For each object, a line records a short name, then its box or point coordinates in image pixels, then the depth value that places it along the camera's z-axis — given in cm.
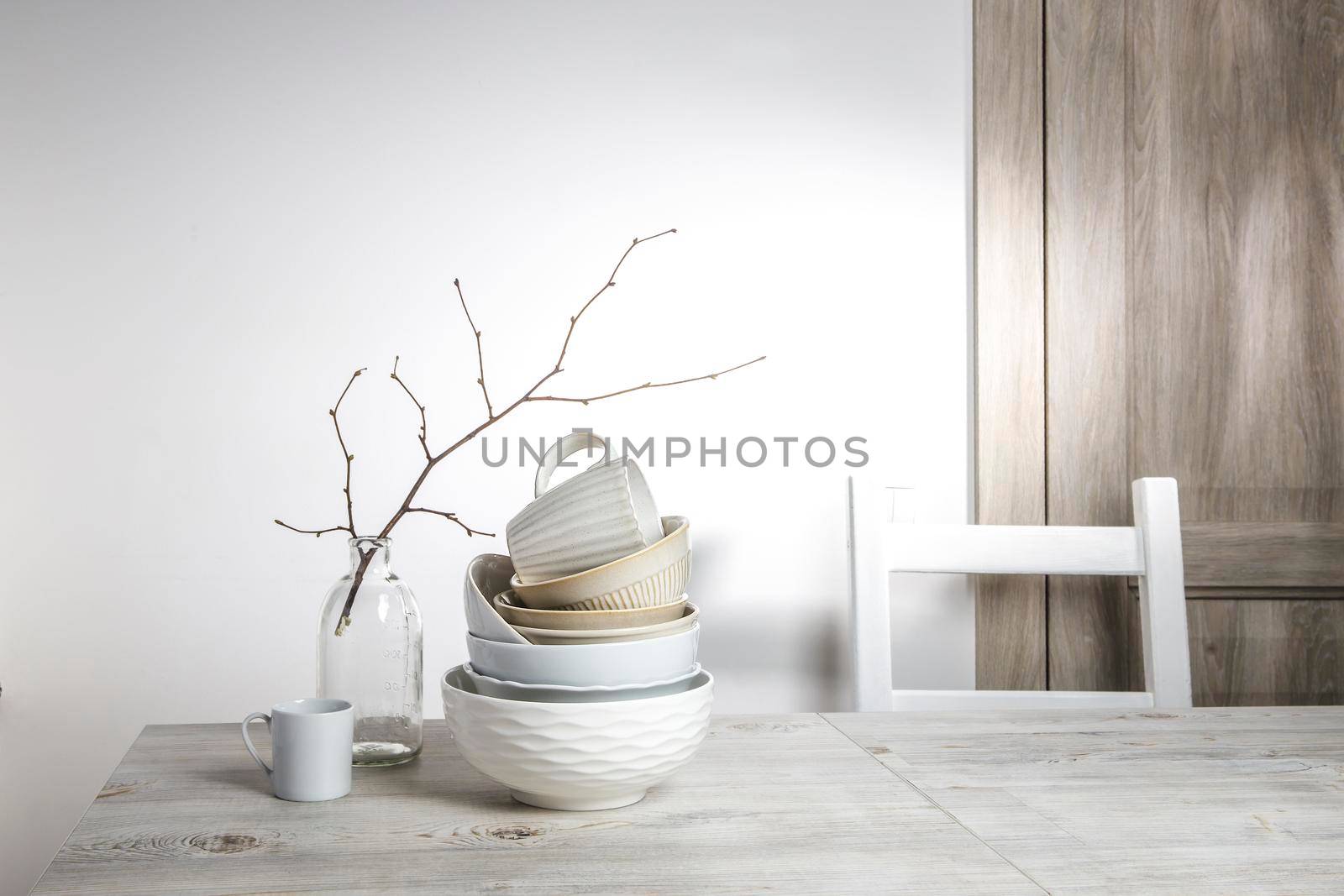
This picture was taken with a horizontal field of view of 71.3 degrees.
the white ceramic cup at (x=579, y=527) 74
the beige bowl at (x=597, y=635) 74
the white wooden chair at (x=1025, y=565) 133
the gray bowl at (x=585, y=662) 72
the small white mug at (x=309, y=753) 76
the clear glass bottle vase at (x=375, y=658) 88
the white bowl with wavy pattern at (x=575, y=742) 70
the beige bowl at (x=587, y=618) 74
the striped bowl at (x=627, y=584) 74
